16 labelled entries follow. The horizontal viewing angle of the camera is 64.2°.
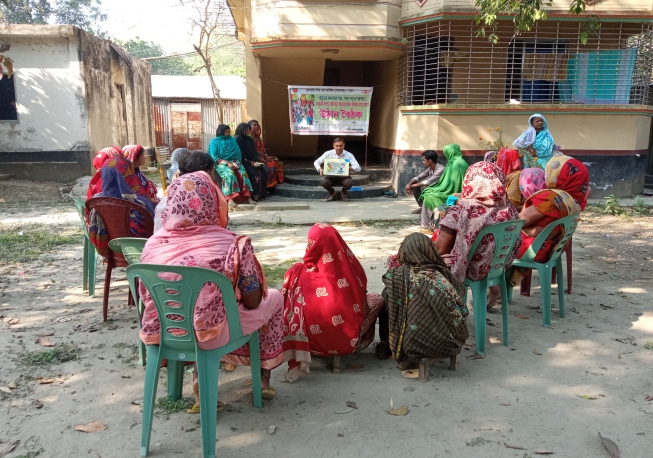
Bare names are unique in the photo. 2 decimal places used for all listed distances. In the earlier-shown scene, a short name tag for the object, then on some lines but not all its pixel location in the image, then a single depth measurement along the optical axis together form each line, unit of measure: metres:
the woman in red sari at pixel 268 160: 10.28
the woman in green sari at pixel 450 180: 7.21
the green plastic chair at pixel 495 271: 3.56
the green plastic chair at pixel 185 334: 2.33
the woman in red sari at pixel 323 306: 3.13
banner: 10.27
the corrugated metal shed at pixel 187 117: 22.92
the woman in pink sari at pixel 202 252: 2.42
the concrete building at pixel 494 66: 9.91
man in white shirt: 9.81
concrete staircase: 10.38
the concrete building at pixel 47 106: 12.59
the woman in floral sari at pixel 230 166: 9.30
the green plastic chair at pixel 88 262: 4.50
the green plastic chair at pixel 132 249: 3.40
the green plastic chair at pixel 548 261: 4.03
